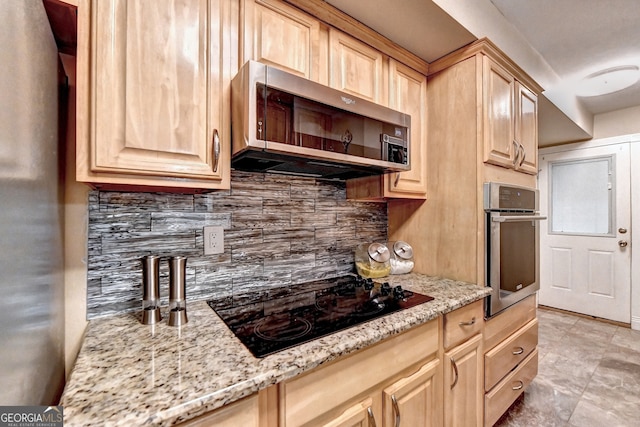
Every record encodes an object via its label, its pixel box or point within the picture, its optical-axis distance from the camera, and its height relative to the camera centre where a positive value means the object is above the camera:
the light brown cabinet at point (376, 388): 0.80 -0.58
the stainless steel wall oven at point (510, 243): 1.54 -0.18
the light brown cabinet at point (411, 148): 1.56 +0.41
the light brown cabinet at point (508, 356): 1.53 -0.87
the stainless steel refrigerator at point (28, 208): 0.50 +0.01
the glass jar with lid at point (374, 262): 1.63 -0.28
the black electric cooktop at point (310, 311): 0.89 -0.39
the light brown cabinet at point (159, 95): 0.82 +0.38
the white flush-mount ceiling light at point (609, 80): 2.07 +1.08
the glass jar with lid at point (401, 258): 1.76 -0.28
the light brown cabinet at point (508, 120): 1.57 +0.58
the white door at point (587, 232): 3.19 -0.23
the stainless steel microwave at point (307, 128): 0.96 +0.34
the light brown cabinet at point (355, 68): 1.32 +0.73
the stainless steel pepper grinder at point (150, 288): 0.98 -0.26
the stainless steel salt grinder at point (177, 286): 0.99 -0.26
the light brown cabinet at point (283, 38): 1.09 +0.73
